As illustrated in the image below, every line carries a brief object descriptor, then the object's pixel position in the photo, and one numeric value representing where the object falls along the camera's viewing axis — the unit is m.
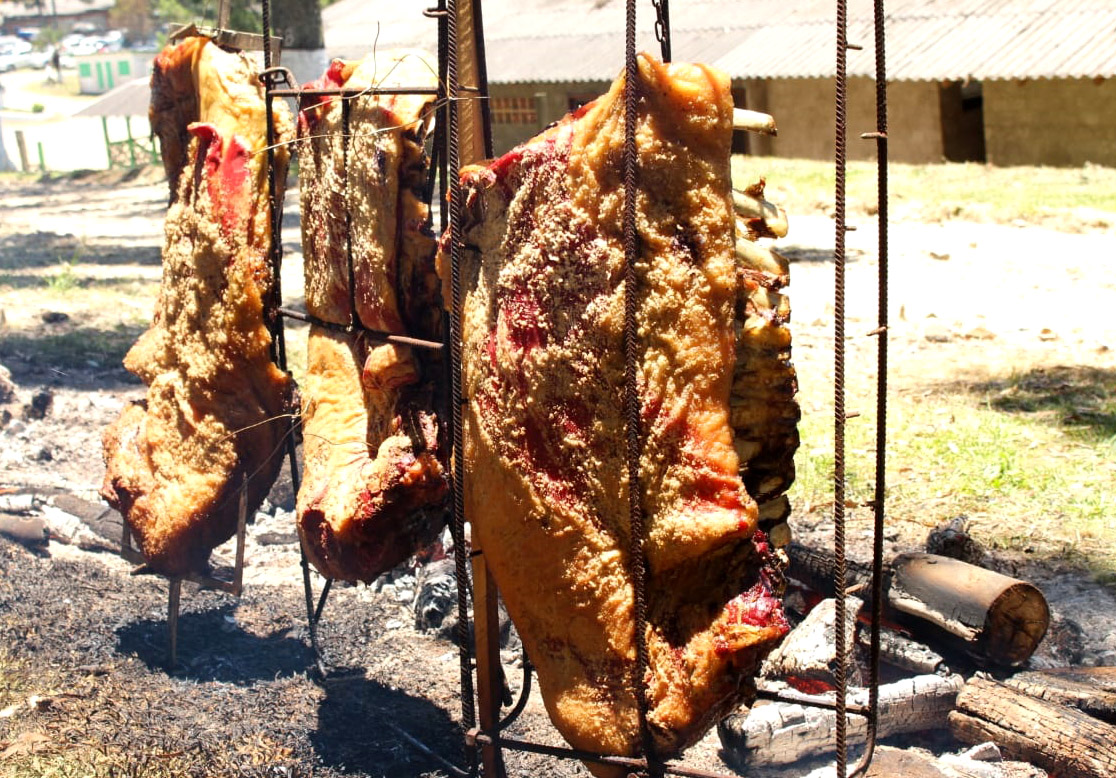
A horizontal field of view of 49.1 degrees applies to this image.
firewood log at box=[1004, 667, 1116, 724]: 3.63
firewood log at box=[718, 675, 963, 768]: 3.63
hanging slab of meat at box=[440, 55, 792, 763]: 2.39
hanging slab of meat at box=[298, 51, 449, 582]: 3.12
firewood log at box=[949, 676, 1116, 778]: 3.42
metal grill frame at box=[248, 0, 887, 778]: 2.36
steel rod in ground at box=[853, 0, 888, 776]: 2.46
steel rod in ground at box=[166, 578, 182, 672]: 4.33
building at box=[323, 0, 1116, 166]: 15.70
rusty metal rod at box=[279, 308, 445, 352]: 3.00
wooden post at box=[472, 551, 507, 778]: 3.14
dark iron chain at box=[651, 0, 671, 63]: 2.68
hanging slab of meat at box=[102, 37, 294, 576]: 3.81
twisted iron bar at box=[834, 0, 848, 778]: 2.34
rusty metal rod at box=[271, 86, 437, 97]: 3.00
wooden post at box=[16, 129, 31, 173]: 29.30
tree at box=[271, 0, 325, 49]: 13.71
